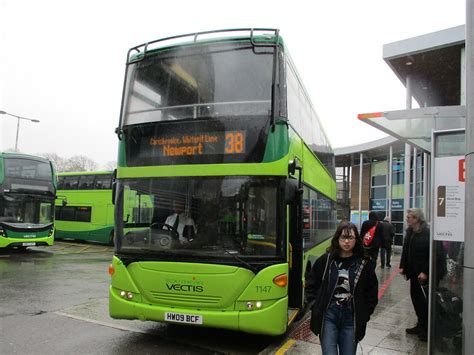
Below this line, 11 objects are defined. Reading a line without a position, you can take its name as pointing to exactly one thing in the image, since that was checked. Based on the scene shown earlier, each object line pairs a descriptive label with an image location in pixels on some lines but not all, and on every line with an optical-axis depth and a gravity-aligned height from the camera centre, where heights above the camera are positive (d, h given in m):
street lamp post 29.98 +5.68
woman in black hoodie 3.75 -0.75
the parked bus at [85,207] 21.47 -0.32
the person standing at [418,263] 6.02 -0.70
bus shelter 4.41 -0.22
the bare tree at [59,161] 61.66 +5.69
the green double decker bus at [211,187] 5.50 +0.25
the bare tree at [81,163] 62.86 +5.72
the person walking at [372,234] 10.62 -0.54
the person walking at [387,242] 13.47 -0.91
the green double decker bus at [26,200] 16.19 -0.06
